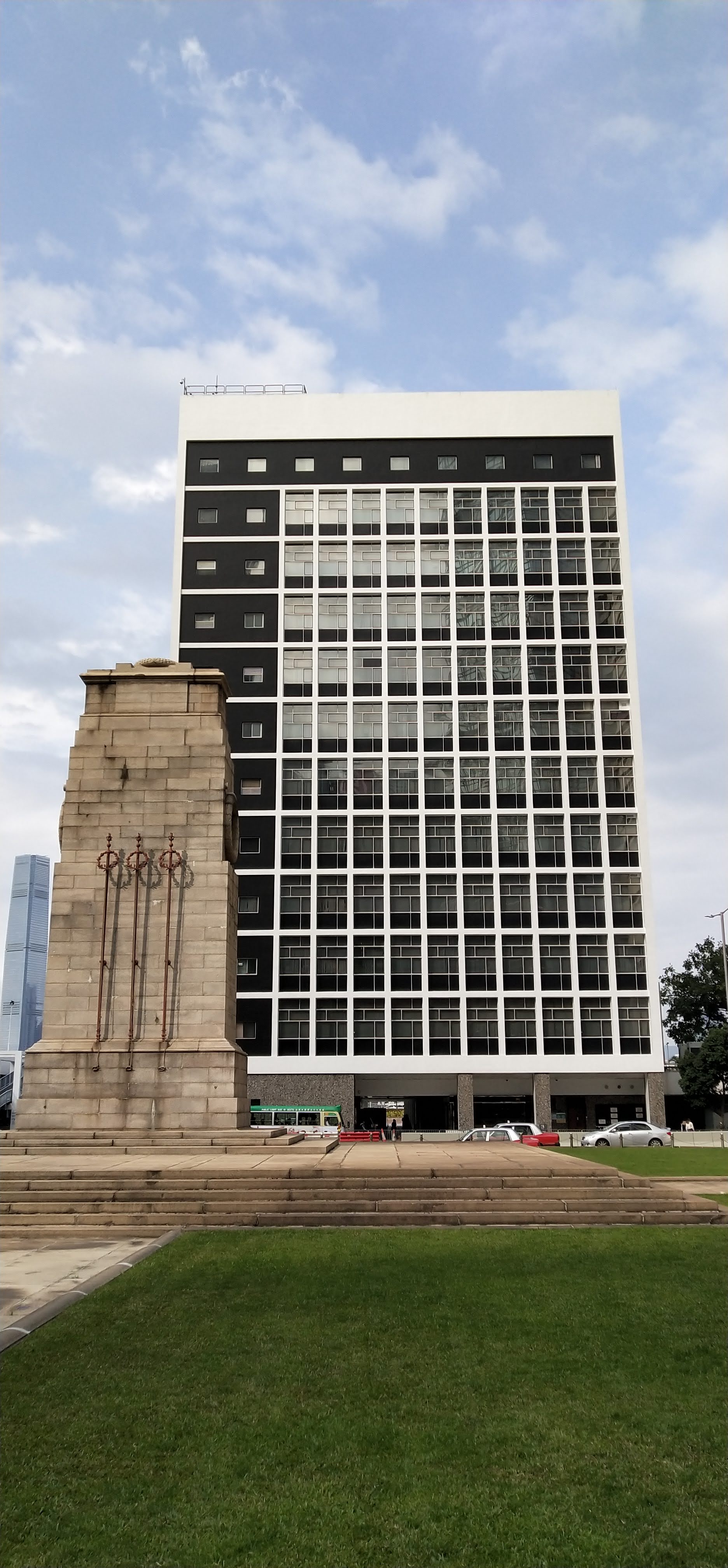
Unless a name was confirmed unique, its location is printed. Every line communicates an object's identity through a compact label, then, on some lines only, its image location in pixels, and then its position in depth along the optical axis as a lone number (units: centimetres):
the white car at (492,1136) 4050
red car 4116
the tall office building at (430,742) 6294
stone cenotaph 2448
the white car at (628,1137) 4394
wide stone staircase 1566
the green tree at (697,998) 7456
